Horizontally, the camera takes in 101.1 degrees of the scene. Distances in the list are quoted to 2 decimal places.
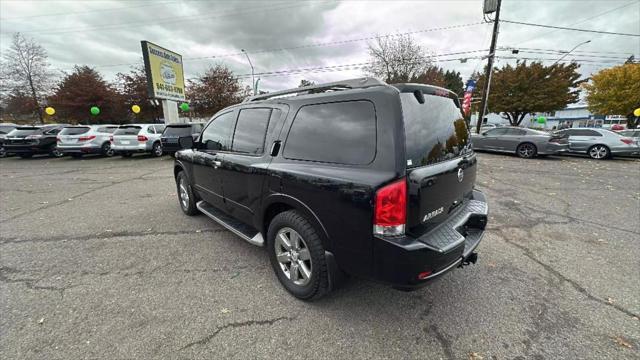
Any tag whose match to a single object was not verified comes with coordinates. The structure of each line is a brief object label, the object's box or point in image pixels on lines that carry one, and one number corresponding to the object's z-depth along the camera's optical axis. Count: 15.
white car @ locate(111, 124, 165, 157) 12.05
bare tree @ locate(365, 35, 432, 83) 29.86
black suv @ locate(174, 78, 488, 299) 1.81
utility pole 16.43
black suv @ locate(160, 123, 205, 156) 11.75
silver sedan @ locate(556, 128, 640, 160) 11.39
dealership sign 15.39
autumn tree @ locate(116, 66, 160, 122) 25.64
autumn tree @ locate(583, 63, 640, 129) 26.20
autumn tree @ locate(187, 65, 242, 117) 30.78
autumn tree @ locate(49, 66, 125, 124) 23.69
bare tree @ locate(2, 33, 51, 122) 26.42
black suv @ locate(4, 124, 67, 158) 12.41
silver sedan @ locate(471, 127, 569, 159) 11.23
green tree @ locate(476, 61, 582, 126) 28.12
